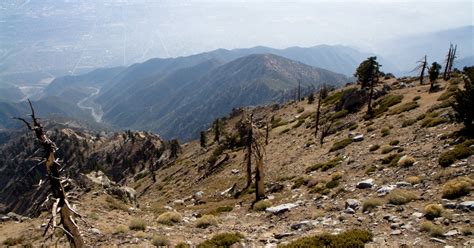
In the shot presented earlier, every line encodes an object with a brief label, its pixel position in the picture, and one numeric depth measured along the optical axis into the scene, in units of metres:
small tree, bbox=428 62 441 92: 63.98
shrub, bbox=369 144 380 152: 37.16
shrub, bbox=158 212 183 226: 23.95
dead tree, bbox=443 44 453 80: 74.25
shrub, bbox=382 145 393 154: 33.98
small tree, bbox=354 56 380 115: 73.00
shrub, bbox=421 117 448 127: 36.25
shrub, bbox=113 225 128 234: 21.48
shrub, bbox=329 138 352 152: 44.62
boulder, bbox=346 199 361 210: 21.28
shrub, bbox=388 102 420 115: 50.98
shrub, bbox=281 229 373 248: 15.18
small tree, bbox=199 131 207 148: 120.00
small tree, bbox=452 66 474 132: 29.42
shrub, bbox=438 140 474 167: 24.08
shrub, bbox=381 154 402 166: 29.28
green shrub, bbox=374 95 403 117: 58.16
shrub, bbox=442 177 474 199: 18.61
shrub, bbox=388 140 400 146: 35.77
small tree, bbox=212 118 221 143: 111.43
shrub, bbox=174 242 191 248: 17.75
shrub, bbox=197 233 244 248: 17.70
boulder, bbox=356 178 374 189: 25.40
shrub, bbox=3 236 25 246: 21.04
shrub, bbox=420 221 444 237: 14.91
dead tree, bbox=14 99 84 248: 13.51
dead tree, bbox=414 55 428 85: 72.64
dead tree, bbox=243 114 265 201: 32.37
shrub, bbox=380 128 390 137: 41.59
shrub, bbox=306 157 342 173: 36.90
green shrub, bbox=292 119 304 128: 76.86
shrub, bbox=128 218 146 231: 21.81
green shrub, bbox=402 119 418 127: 42.16
